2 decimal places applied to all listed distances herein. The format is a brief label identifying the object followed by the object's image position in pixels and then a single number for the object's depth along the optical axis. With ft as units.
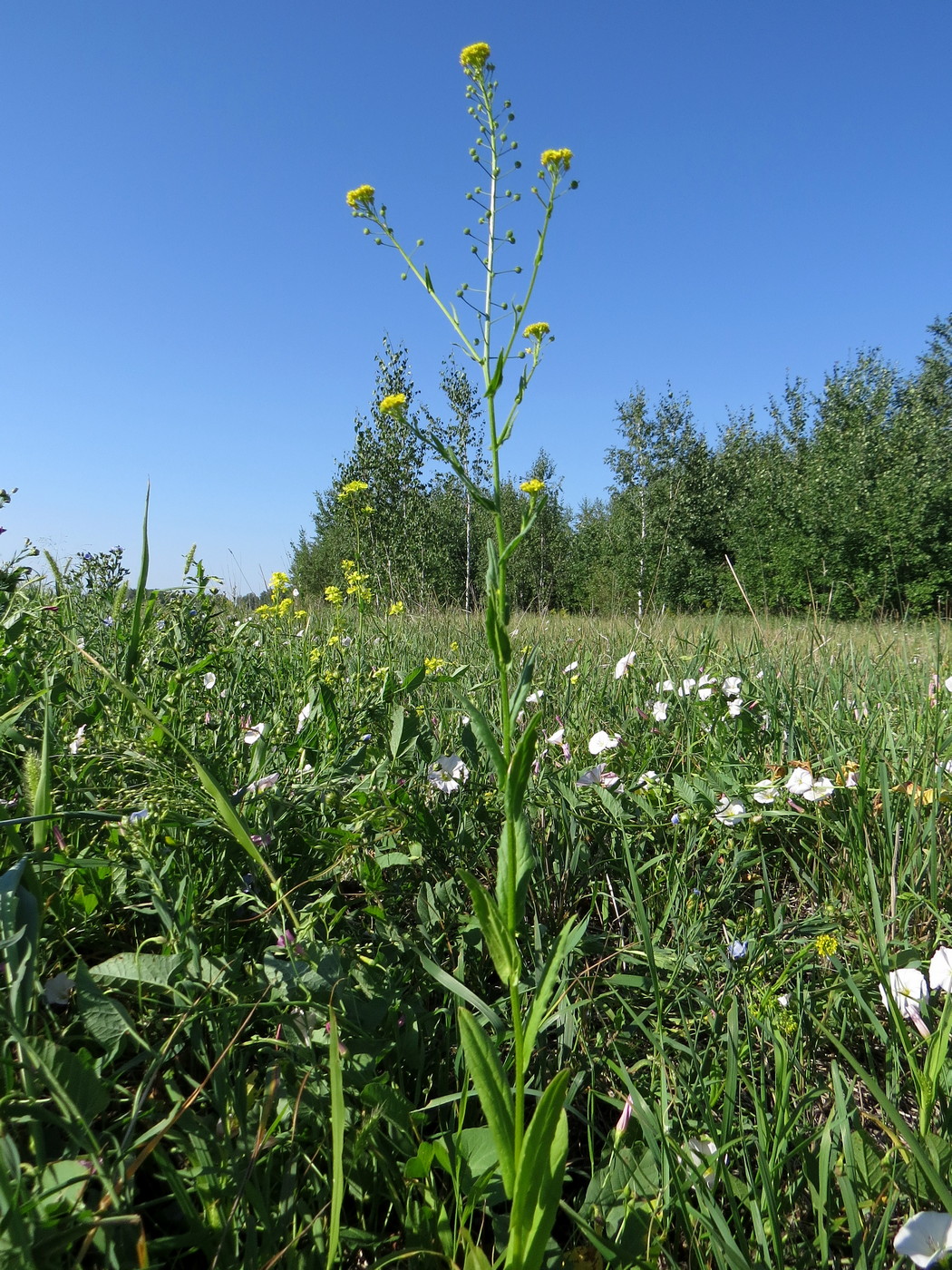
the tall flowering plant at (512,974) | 0.78
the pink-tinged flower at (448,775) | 1.38
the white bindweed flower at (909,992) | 1.02
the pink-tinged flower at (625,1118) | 0.96
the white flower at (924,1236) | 0.79
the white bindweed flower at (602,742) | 1.54
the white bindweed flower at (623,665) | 1.93
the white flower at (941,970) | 1.03
